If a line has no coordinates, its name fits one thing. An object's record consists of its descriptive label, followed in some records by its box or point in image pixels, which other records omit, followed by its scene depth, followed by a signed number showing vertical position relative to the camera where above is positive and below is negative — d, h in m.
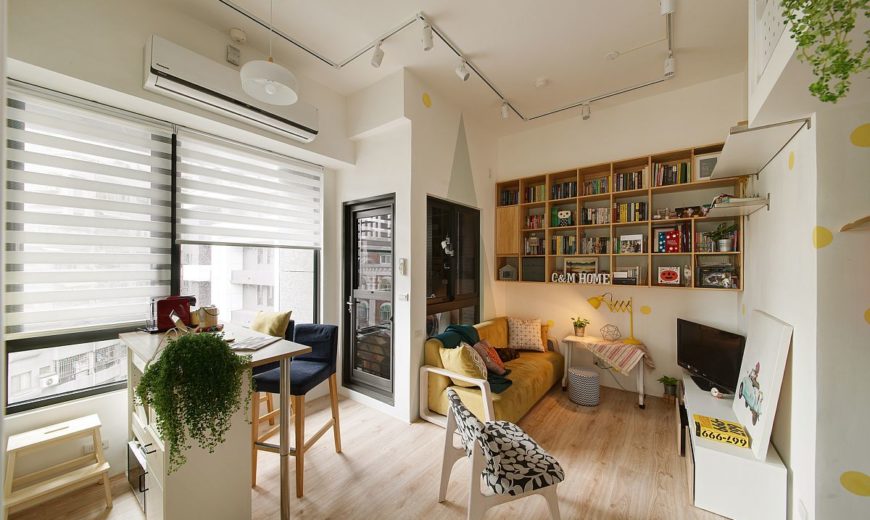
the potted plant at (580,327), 3.86 -0.76
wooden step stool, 1.88 -1.29
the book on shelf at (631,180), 3.52 +0.87
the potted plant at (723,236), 3.03 +0.23
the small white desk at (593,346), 3.37 -0.90
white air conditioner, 2.18 +1.22
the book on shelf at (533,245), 4.25 +0.20
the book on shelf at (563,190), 3.98 +0.85
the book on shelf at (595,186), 3.81 +0.86
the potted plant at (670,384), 3.43 -1.26
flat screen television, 2.62 -0.79
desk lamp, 3.67 -0.50
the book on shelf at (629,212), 3.54 +0.53
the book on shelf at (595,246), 3.78 +0.17
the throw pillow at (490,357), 3.14 -0.92
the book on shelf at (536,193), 4.24 +0.86
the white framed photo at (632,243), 3.51 +0.19
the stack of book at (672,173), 3.31 +0.88
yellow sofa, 2.78 -1.16
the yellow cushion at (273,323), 2.54 -0.48
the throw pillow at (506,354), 3.66 -1.03
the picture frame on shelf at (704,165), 3.18 +0.92
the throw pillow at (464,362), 2.81 -0.87
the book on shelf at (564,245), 3.98 +0.19
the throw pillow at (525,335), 4.02 -0.90
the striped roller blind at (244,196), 2.72 +0.59
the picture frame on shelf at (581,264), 3.89 -0.04
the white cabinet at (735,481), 1.83 -1.27
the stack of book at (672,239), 3.29 +0.22
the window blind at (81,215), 2.05 +0.30
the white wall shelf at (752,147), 1.71 +0.67
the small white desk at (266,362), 1.73 -0.63
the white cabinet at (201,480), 1.59 -1.10
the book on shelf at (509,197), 4.48 +0.85
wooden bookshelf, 3.26 +0.47
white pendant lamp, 1.70 +0.94
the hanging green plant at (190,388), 1.44 -0.56
